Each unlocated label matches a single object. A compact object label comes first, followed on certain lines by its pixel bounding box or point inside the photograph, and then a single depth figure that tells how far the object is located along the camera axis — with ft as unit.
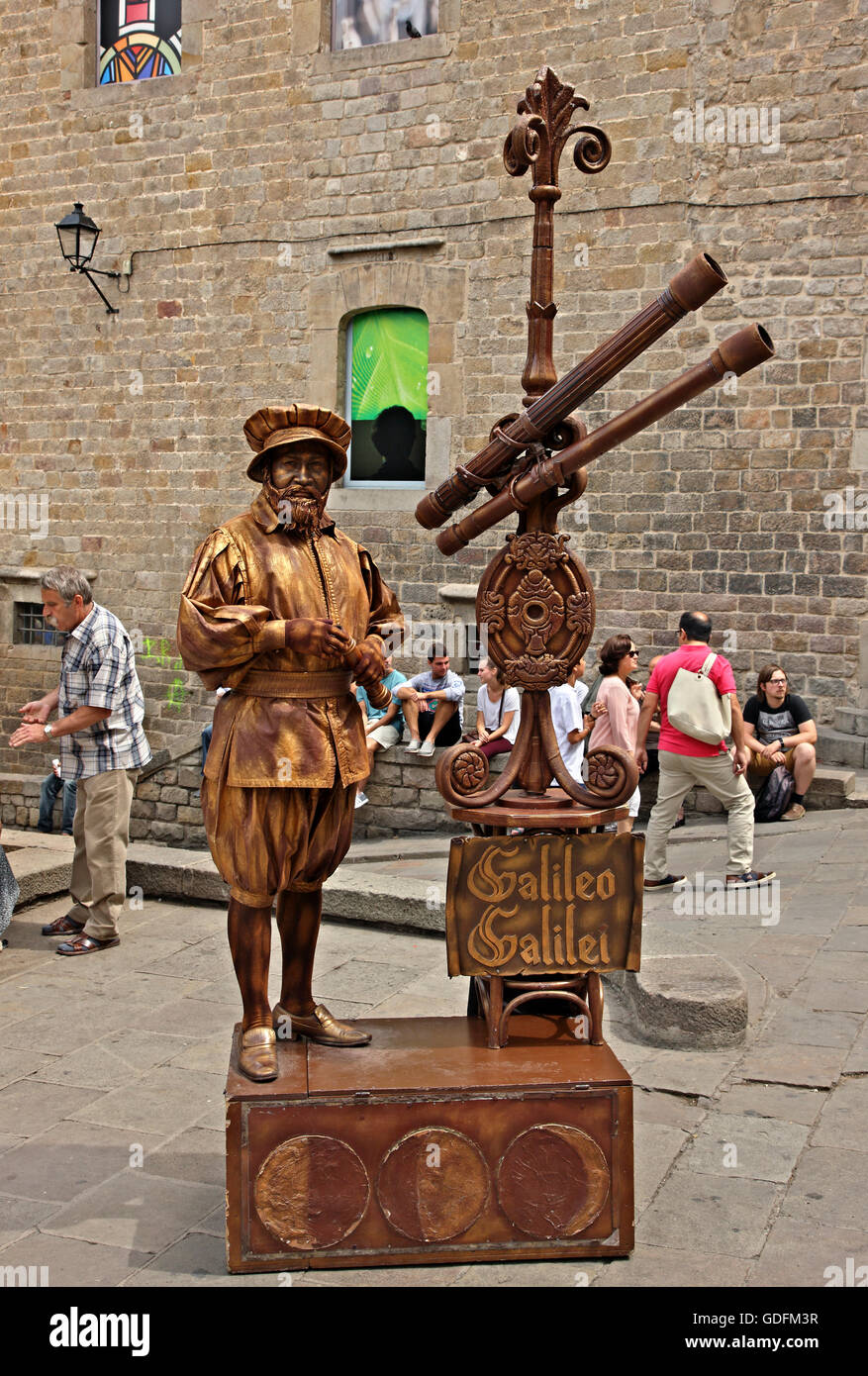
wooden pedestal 11.33
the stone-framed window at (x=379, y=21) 40.47
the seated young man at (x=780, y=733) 30.60
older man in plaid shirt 21.06
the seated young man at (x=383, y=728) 34.71
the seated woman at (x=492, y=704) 22.44
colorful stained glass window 45.14
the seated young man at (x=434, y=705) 35.35
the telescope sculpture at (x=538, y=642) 12.05
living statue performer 11.98
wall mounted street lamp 45.44
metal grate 50.44
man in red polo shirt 24.77
